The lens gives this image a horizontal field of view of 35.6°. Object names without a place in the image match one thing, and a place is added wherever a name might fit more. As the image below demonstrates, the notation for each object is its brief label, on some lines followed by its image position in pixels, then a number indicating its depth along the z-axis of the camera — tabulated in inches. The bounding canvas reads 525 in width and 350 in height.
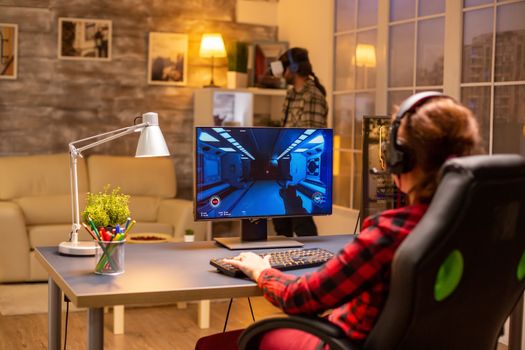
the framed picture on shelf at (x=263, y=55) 271.7
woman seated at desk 73.6
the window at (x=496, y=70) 172.1
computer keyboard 96.5
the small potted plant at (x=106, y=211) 99.4
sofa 219.8
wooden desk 85.5
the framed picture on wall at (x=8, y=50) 248.5
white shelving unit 259.3
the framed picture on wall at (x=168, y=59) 266.7
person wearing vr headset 219.0
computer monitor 114.7
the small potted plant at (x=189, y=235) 196.7
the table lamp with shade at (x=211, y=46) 264.1
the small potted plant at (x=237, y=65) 265.4
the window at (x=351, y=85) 228.8
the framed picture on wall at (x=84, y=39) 255.9
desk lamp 109.7
